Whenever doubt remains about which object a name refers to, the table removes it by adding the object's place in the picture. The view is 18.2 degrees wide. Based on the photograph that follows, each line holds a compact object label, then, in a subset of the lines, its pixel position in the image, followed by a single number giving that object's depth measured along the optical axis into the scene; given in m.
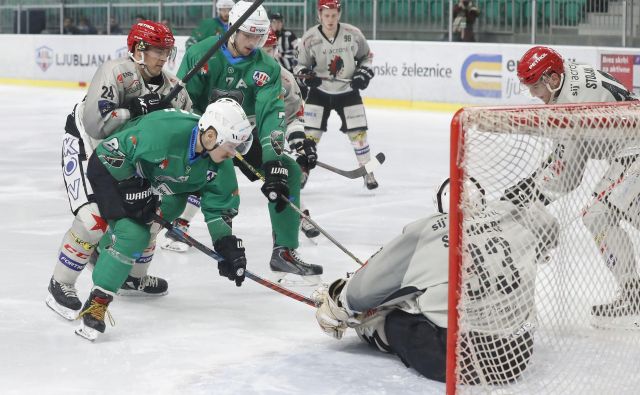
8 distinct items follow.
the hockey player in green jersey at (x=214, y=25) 13.81
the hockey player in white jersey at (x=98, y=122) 6.88
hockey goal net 4.72
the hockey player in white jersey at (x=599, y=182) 5.24
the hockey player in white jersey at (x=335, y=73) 12.66
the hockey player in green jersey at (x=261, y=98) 8.02
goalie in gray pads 5.06
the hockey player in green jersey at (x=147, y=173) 6.10
